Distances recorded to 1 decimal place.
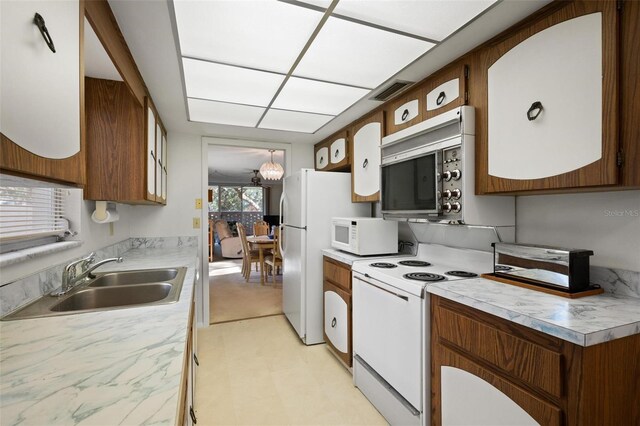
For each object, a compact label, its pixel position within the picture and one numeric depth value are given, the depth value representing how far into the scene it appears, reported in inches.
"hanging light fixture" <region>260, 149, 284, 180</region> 217.3
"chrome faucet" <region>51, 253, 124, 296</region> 53.8
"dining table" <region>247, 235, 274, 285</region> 200.0
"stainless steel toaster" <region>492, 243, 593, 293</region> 50.6
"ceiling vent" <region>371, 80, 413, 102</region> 81.0
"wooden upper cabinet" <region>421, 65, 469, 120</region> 67.8
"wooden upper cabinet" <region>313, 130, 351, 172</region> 121.6
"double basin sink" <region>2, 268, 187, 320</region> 46.5
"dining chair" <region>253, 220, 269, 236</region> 277.8
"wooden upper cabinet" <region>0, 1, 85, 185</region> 23.8
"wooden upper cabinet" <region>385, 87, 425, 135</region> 81.1
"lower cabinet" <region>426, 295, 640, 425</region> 37.3
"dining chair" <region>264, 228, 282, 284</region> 192.6
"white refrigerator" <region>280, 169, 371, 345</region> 110.8
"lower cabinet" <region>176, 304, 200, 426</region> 40.1
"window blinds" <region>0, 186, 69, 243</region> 47.9
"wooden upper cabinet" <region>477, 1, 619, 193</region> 44.5
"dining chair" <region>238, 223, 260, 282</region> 209.6
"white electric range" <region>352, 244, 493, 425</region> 60.9
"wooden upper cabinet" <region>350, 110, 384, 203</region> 99.2
